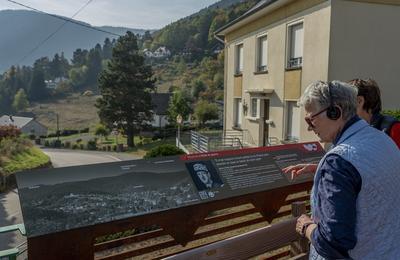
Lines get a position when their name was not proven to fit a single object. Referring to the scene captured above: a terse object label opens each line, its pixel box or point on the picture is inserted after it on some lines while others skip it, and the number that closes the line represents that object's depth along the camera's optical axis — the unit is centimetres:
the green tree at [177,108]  5012
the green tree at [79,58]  14725
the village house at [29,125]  8325
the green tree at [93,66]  14150
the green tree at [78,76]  13712
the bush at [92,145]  5333
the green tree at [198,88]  8654
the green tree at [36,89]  12338
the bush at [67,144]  5883
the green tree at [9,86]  11950
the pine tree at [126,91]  4609
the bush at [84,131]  8497
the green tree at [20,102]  11106
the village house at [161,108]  6506
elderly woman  148
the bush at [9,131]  2471
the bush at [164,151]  1368
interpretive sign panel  240
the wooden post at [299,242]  275
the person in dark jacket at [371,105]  251
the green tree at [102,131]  6138
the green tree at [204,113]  5022
